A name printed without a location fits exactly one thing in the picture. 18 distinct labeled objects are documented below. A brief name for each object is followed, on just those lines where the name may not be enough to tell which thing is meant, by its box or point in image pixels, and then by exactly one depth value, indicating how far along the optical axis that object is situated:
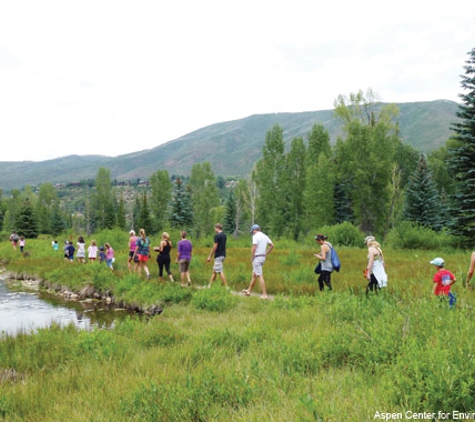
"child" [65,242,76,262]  24.81
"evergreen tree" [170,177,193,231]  59.56
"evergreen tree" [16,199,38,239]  62.84
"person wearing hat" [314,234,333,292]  10.50
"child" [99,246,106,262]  23.01
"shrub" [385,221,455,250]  25.36
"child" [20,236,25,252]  32.72
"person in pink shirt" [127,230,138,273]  17.32
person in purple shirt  13.30
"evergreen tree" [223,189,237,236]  73.88
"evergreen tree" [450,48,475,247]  22.97
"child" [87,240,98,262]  22.06
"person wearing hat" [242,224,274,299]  11.16
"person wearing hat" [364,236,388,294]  8.86
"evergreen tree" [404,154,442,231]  38.00
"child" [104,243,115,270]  19.58
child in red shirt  7.26
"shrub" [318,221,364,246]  29.30
